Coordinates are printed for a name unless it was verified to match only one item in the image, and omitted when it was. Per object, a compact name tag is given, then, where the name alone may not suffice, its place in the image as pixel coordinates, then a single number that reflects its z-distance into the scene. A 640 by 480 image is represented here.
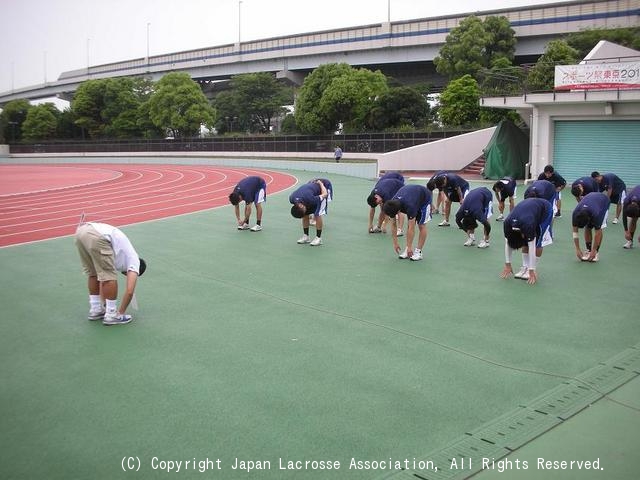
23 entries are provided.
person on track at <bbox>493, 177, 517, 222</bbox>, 13.39
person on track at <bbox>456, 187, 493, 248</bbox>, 10.70
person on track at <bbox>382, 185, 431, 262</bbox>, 9.73
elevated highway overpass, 45.22
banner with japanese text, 20.00
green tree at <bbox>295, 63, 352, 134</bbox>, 42.12
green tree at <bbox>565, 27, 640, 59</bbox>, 36.34
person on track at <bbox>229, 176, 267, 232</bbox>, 13.54
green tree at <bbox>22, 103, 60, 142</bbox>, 67.94
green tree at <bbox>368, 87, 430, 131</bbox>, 38.69
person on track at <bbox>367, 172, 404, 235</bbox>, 11.62
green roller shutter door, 21.55
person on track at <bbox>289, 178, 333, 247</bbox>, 11.12
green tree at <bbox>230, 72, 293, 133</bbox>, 57.09
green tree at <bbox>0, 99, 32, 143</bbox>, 73.00
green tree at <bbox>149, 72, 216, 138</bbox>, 52.22
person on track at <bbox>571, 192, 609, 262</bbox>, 9.48
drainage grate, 4.19
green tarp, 25.02
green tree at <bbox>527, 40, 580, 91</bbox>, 25.97
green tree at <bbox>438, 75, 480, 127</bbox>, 35.81
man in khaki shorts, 6.91
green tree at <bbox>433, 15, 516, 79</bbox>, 43.81
